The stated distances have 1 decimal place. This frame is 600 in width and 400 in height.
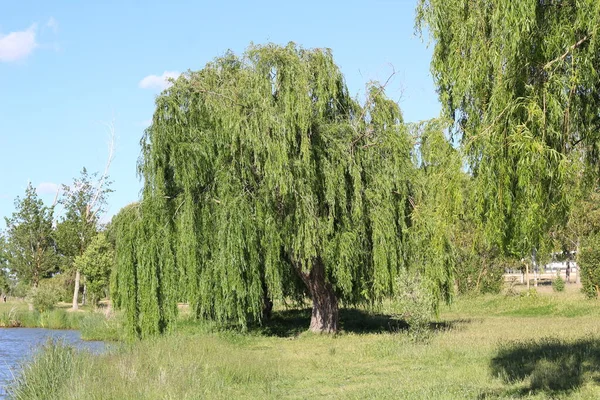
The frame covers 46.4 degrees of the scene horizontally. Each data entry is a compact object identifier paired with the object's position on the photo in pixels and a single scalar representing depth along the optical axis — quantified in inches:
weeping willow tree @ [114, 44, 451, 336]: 784.9
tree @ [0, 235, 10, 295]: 2348.8
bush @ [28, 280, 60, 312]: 1583.4
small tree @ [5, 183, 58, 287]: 2117.4
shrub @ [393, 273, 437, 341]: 727.7
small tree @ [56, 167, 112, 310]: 2036.2
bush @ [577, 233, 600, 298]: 1218.6
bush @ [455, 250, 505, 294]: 1481.3
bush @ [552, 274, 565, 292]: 1604.3
